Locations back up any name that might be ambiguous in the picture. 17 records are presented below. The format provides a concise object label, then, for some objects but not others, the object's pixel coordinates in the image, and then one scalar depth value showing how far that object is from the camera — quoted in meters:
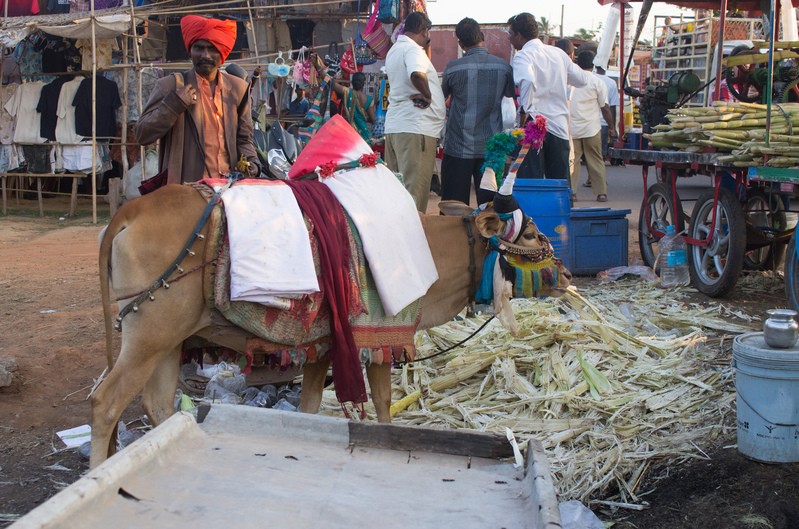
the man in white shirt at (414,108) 7.86
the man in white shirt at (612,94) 13.42
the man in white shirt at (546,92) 8.23
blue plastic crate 8.45
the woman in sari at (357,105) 12.78
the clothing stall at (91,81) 12.59
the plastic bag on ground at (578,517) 3.64
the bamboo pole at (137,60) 12.34
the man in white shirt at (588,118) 11.77
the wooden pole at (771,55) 6.10
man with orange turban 4.86
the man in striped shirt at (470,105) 7.83
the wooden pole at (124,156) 12.91
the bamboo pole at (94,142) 12.58
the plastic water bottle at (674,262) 7.85
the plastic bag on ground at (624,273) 8.27
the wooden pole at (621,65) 9.17
